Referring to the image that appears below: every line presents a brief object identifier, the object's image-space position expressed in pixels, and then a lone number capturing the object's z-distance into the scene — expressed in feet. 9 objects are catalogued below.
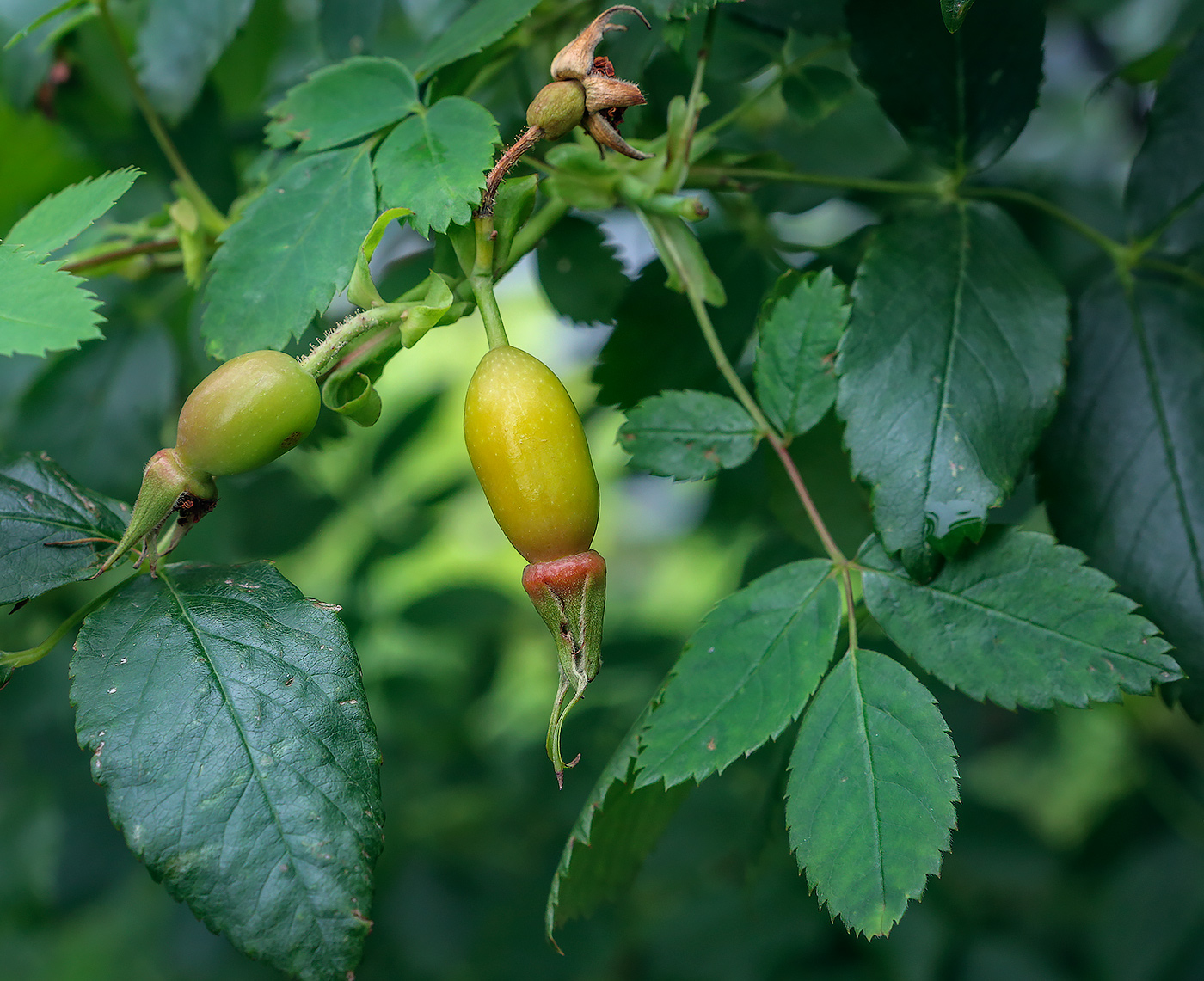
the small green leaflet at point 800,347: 0.93
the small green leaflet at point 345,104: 0.94
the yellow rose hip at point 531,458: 0.88
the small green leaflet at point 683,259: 0.96
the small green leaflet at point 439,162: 0.89
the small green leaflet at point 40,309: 0.85
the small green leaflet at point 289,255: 0.91
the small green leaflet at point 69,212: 0.90
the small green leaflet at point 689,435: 0.94
